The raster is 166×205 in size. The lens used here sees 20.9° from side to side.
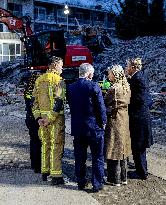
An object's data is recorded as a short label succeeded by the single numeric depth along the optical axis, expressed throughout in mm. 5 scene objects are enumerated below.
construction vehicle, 22453
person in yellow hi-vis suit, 6961
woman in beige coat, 6984
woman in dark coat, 7340
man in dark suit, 6594
